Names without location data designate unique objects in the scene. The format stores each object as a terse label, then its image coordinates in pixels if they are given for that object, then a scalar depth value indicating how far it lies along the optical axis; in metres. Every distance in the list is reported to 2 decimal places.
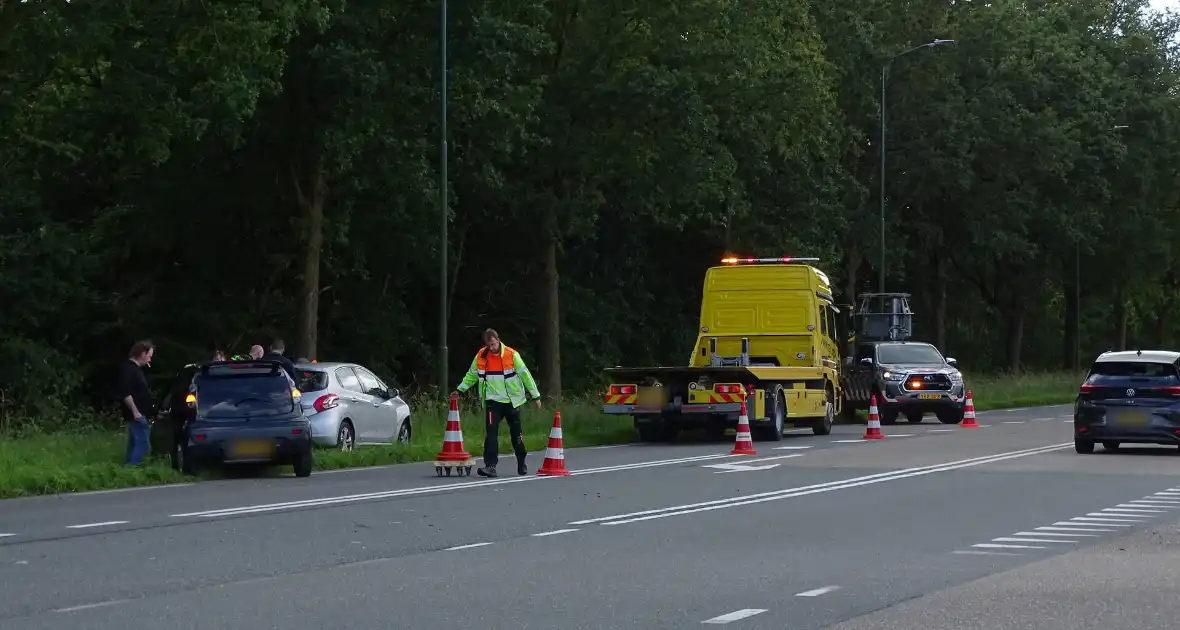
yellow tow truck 32.31
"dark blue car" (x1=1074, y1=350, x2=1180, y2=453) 27.39
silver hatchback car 26.84
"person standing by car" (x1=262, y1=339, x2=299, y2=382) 24.12
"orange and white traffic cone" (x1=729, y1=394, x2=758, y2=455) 28.39
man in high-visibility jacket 22.84
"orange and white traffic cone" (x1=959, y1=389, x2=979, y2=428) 40.72
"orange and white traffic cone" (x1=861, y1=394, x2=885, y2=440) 34.41
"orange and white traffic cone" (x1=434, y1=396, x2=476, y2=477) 22.81
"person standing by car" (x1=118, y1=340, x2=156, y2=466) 22.98
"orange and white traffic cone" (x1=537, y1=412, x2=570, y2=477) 23.20
